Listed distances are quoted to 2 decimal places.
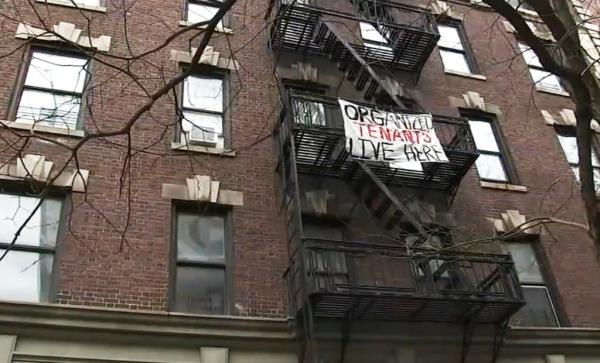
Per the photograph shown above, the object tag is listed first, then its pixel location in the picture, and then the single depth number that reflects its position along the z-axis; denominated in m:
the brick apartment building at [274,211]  9.30
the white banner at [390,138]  11.20
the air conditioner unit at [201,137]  11.57
